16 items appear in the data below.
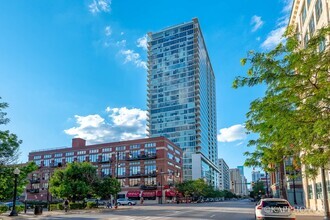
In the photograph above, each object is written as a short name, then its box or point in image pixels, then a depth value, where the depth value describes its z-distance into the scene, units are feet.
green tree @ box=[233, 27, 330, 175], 32.07
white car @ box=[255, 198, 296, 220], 57.26
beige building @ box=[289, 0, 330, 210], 93.43
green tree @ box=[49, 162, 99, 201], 149.28
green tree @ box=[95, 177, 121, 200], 165.58
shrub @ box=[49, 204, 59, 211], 140.89
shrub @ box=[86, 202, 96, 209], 154.64
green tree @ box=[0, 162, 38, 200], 81.65
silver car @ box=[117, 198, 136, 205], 253.73
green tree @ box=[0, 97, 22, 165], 67.82
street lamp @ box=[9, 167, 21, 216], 85.89
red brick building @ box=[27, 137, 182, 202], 313.94
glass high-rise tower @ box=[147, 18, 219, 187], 515.50
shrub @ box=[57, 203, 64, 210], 140.76
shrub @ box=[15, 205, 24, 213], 125.23
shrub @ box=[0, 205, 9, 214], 108.00
